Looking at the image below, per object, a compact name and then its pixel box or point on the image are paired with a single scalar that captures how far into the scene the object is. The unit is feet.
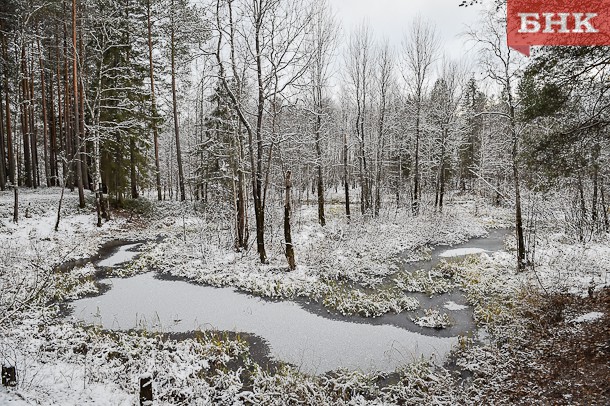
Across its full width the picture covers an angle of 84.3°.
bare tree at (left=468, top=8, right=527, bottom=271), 39.47
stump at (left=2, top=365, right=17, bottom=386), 16.01
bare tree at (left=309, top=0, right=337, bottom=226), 65.31
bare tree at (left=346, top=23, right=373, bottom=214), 76.54
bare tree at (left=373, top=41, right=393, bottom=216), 80.28
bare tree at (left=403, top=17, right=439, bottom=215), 82.38
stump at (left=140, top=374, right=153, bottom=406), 15.96
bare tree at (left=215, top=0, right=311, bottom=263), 42.06
